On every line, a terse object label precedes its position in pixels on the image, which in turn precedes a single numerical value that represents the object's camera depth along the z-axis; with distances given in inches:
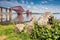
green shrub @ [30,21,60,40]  82.7
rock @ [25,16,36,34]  88.1
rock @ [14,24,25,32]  89.9
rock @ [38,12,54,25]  84.7
